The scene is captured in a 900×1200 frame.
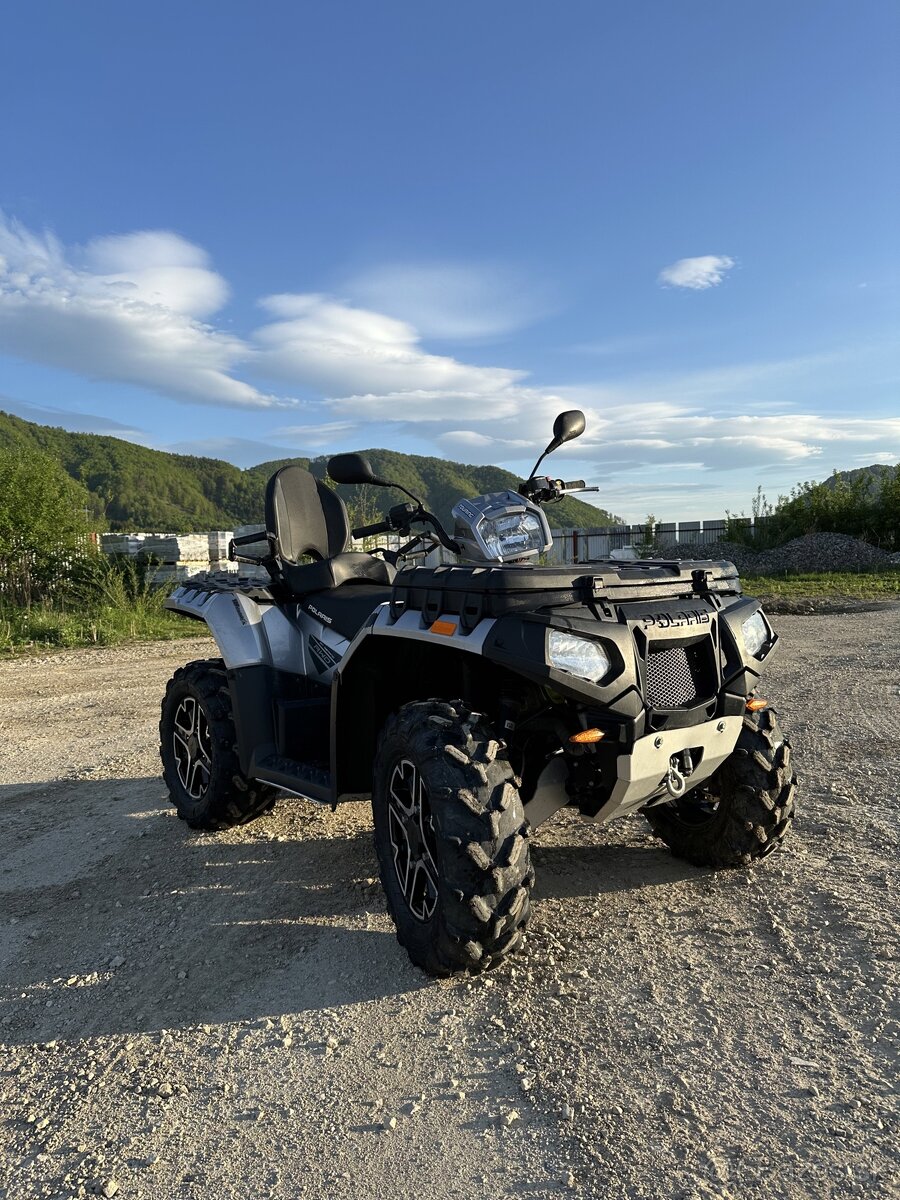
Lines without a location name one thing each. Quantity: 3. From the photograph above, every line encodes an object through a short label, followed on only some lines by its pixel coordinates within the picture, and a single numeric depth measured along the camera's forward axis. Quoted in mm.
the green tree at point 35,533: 14789
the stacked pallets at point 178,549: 16312
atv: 2541
